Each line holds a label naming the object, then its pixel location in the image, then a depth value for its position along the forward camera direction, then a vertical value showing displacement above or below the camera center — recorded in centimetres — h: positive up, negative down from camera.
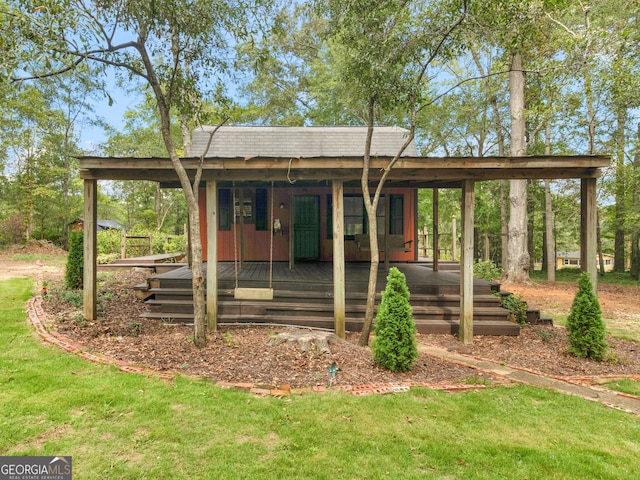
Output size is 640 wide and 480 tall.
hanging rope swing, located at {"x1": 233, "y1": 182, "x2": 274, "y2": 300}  524 -83
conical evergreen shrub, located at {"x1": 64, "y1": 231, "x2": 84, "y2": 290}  727 -56
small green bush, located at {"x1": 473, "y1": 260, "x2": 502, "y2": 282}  1144 -107
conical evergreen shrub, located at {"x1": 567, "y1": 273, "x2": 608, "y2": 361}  441 -115
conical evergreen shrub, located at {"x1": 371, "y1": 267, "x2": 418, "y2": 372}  380 -105
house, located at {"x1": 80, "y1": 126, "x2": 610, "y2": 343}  498 +104
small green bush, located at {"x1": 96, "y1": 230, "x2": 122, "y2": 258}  1411 -7
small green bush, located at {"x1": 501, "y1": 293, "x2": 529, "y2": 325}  586 -122
